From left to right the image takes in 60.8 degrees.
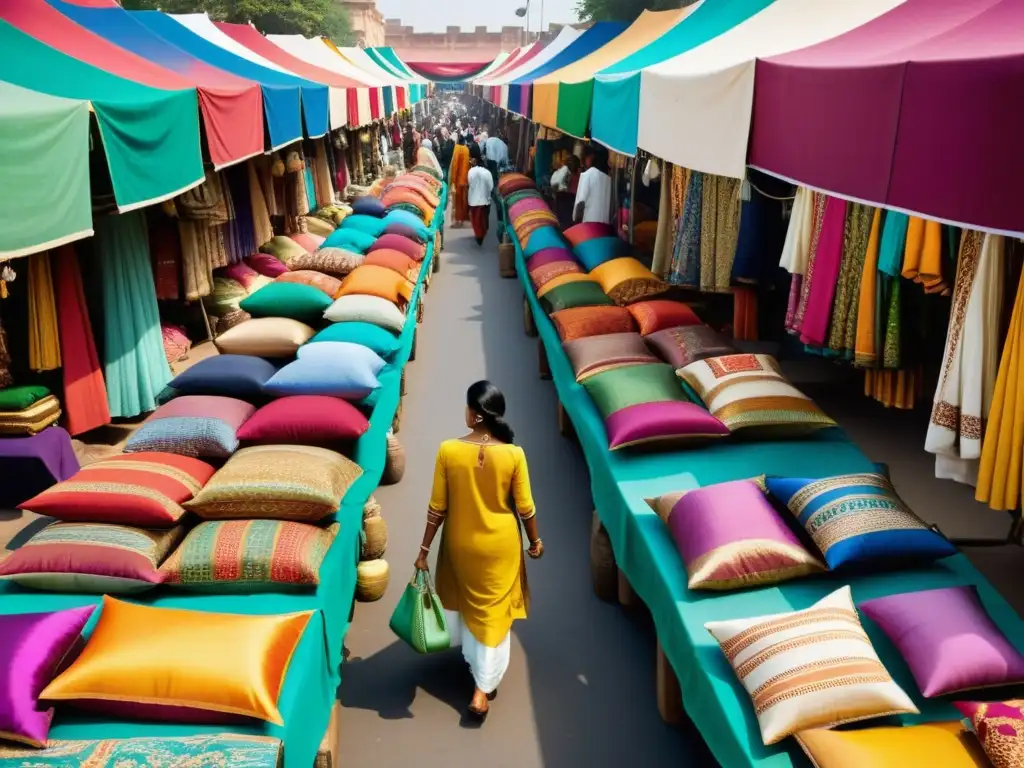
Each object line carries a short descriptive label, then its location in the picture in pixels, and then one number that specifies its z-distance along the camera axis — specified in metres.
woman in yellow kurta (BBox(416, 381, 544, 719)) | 3.50
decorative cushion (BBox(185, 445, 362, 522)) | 3.65
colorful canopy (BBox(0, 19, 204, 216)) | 4.80
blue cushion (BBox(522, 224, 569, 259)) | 9.16
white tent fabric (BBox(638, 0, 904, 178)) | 4.43
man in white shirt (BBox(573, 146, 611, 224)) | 9.99
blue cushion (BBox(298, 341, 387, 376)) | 5.22
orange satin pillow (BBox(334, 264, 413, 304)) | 6.90
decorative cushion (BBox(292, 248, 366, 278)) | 7.72
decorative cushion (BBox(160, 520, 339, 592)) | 3.32
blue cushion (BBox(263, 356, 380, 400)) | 4.95
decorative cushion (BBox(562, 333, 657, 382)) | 5.45
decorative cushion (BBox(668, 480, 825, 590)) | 3.28
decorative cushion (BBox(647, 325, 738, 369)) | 5.34
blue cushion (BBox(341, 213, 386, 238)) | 9.70
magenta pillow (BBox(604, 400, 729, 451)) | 4.45
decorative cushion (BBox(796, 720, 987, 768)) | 2.33
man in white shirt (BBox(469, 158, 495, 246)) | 13.62
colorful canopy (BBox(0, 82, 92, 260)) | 3.62
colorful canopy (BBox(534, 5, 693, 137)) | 8.49
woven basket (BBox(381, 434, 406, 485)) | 5.67
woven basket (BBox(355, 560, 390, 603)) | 4.23
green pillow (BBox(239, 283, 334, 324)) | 6.30
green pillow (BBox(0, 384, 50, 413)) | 5.14
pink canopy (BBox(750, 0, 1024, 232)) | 2.34
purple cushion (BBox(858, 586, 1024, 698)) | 2.63
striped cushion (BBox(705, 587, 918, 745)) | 2.55
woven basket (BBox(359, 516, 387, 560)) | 4.49
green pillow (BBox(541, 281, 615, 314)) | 6.93
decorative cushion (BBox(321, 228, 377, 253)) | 8.80
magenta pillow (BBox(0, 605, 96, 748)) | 2.55
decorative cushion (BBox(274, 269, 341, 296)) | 6.92
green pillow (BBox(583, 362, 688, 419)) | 4.78
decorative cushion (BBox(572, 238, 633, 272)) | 7.96
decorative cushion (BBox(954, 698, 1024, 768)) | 2.25
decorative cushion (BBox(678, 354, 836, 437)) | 4.49
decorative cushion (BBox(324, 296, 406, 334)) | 6.37
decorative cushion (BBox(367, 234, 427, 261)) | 8.79
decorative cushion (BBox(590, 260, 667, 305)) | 6.88
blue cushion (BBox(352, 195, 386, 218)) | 10.73
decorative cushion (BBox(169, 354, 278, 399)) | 4.99
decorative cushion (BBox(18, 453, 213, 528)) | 3.47
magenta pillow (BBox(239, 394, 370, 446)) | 4.39
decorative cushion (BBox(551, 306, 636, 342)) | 6.26
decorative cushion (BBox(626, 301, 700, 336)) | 6.12
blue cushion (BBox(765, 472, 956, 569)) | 3.25
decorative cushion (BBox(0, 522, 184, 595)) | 3.25
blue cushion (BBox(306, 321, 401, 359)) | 5.89
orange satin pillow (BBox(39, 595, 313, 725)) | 2.66
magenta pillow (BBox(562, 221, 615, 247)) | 8.80
